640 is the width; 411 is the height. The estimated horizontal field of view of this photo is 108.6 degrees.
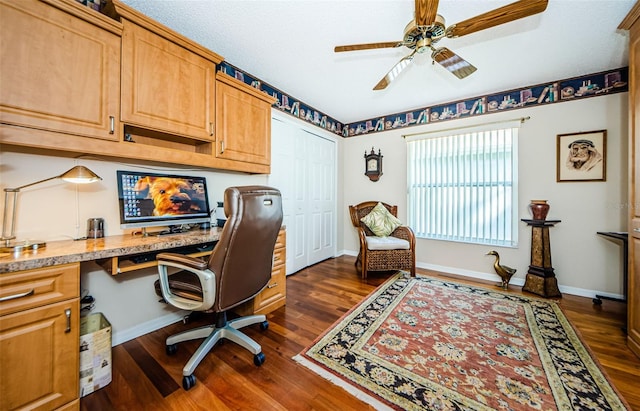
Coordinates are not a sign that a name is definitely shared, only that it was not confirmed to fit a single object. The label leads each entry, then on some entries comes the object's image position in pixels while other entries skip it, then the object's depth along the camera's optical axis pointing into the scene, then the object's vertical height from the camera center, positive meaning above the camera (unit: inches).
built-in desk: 38.3 -21.9
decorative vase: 104.3 -0.9
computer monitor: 67.6 +1.5
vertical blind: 119.5 +12.7
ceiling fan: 49.7 +44.0
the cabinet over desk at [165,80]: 60.8 +36.9
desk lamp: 50.7 -0.2
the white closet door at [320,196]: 145.3 +6.1
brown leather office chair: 51.5 -15.5
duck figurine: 111.0 -31.5
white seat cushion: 124.6 -20.7
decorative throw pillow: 136.9 -9.2
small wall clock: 158.9 +28.6
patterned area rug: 50.2 -41.1
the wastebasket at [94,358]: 51.1 -35.3
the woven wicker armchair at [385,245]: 124.5 -21.2
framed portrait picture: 100.8 +23.3
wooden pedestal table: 102.7 -25.8
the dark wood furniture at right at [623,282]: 92.9 -31.0
